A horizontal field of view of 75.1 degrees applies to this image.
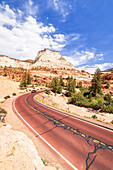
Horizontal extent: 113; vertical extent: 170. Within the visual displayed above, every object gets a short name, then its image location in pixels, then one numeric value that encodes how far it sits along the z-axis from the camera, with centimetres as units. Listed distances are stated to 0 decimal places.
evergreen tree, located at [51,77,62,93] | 3794
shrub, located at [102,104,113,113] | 2014
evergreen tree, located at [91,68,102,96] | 3603
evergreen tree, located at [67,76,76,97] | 3565
